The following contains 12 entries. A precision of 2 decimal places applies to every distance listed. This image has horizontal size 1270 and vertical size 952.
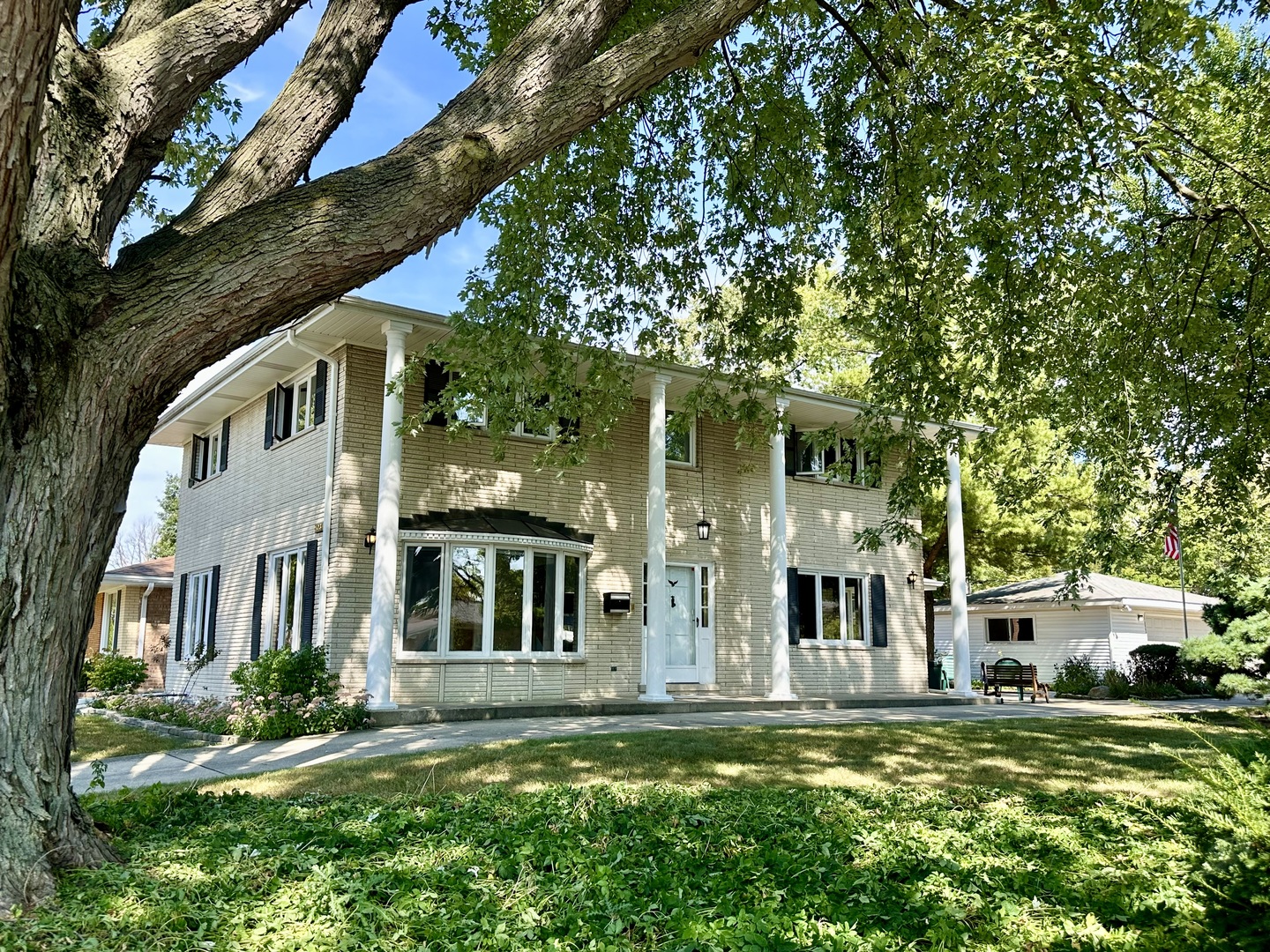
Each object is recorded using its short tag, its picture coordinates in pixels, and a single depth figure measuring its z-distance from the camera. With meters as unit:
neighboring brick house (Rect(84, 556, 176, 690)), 23.86
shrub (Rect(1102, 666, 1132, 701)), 20.42
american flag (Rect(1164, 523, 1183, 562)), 18.80
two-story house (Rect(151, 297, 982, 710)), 13.80
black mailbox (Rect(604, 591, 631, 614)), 15.86
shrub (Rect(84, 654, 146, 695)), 18.50
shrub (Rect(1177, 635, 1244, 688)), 15.94
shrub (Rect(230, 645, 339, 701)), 11.84
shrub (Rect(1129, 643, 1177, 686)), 21.39
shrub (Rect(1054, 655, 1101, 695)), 22.27
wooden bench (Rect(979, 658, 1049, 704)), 19.34
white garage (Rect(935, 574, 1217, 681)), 26.27
